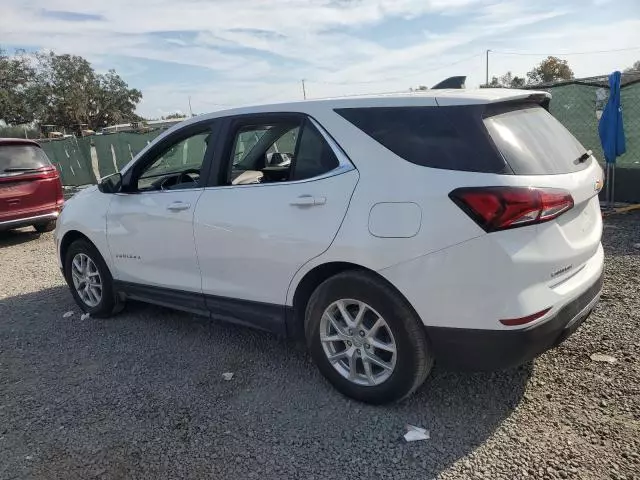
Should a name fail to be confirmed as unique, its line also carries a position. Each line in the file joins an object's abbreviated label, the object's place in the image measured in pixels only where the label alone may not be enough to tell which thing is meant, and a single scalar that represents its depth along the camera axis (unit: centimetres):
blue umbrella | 750
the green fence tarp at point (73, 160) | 1577
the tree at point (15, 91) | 4966
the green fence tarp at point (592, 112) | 774
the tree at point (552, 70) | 5550
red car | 823
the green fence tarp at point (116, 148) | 1410
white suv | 250
